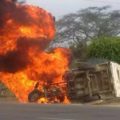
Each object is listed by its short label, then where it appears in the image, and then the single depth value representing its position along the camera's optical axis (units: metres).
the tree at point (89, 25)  57.66
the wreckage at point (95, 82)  28.55
